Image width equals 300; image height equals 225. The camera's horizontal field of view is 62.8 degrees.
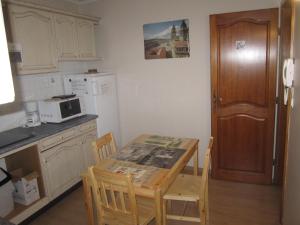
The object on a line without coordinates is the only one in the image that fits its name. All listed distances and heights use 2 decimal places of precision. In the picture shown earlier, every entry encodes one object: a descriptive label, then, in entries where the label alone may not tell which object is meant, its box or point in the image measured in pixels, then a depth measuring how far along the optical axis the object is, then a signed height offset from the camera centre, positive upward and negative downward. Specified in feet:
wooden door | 9.11 -1.11
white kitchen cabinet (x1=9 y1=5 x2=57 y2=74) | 8.57 +1.41
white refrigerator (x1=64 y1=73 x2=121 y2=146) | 10.93 -0.95
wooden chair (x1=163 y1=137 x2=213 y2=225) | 6.44 -3.46
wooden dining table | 5.59 -2.49
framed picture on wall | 10.65 +1.29
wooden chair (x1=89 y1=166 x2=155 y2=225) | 5.26 -3.08
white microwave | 9.84 -1.40
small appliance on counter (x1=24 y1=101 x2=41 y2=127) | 9.89 -1.52
